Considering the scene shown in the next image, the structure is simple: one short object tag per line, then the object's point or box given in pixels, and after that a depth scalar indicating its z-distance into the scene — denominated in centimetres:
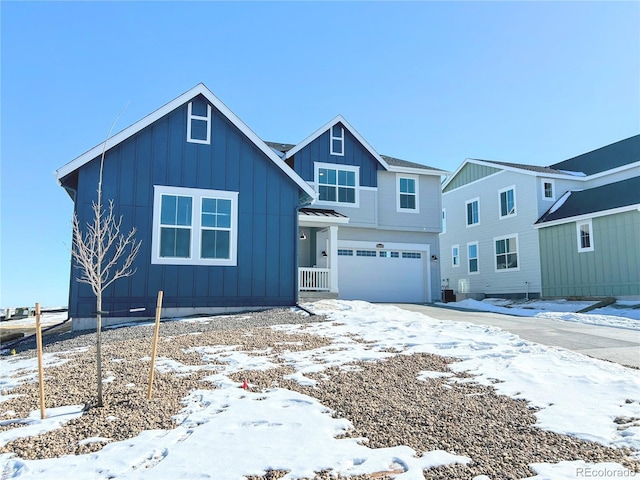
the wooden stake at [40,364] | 434
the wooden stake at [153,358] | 474
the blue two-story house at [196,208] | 1102
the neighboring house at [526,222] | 1756
